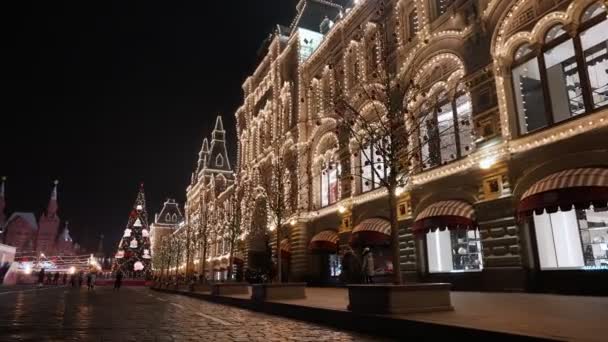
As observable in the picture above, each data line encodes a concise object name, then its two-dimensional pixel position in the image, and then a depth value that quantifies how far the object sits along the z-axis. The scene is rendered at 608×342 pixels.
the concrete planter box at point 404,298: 9.30
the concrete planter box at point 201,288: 28.15
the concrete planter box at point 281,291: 15.45
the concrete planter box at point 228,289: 21.77
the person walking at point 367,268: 19.39
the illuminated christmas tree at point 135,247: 76.75
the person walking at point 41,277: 51.52
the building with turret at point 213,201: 53.50
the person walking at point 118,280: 39.97
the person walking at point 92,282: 39.95
